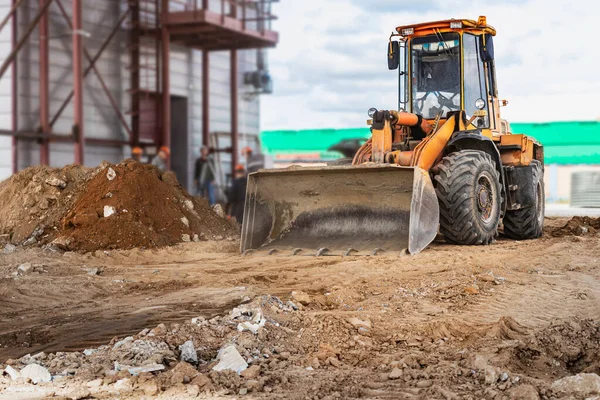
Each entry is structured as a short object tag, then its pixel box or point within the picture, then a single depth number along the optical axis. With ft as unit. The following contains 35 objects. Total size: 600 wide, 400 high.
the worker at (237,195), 56.49
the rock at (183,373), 16.76
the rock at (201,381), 16.56
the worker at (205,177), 63.62
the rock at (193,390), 16.20
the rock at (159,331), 19.68
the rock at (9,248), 37.78
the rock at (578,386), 15.29
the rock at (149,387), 16.30
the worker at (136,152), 66.13
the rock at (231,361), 17.44
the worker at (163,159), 63.87
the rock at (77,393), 16.25
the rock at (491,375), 16.19
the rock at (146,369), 17.29
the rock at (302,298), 23.41
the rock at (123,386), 16.58
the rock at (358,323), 20.70
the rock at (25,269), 31.37
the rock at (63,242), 37.40
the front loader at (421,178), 33.32
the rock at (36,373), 17.34
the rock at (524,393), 15.24
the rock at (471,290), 24.73
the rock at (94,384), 16.81
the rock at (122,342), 19.08
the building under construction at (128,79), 62.80
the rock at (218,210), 44.93
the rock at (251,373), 17.08
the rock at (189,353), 18.17
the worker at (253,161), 73.00
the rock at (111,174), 41.24
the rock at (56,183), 42.45
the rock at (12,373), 17.51
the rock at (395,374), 17.01
